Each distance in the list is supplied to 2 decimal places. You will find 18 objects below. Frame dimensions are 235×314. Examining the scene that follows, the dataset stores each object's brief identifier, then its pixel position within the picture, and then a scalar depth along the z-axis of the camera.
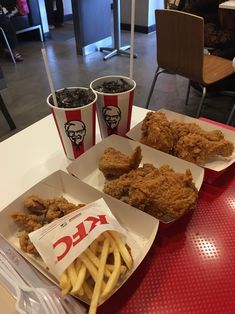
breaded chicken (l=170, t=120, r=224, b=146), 0.79
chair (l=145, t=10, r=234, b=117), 1.72
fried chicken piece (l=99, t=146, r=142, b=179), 0.71
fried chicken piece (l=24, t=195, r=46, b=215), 0.63
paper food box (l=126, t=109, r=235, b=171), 0.76
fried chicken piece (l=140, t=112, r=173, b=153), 0.77
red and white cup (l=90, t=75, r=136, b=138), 0.79
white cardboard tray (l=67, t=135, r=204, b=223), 0.73
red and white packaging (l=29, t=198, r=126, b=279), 0.48
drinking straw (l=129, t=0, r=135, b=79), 0.72
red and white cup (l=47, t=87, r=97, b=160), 0.73
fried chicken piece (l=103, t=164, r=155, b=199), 0.66
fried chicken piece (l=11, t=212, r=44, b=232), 0.59
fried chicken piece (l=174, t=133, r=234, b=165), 0.75
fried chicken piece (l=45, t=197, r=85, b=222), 0.61
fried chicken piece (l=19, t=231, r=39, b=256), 0.55
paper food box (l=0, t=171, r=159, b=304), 0.53
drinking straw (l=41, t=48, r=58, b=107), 0.67
